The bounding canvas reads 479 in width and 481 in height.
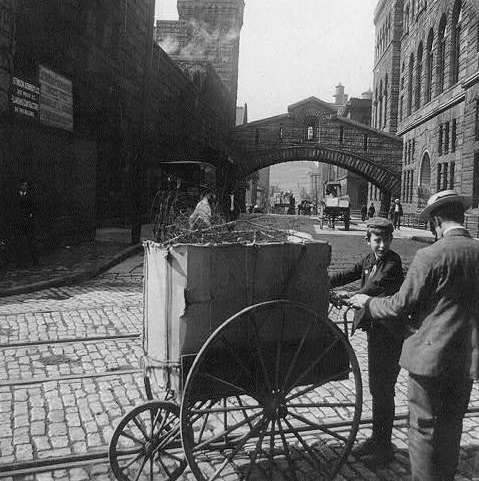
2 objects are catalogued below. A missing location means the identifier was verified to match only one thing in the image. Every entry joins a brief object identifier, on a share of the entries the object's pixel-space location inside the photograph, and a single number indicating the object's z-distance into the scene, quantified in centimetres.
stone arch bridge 4006
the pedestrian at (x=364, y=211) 3881
